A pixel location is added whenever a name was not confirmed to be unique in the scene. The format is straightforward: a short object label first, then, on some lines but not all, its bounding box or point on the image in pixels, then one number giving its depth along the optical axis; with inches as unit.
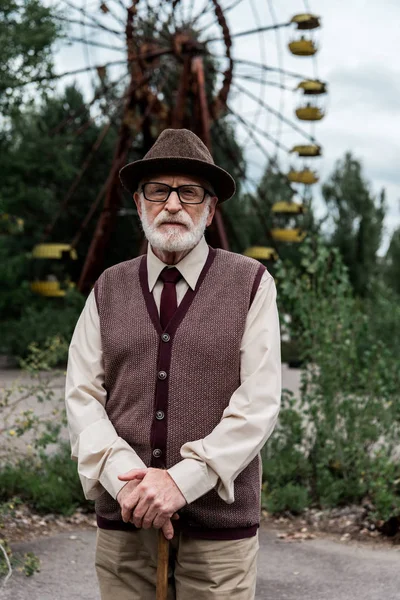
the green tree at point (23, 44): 426.0
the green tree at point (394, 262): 735.7
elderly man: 90.7
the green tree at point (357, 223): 799.7
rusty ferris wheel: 395.2
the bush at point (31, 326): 551.8
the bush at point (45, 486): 218.5
